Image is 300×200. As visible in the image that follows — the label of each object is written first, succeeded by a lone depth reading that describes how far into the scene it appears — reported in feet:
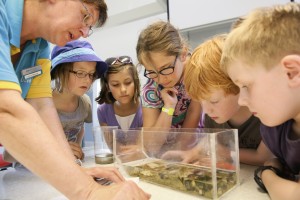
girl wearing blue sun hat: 3.60
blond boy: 1.47
